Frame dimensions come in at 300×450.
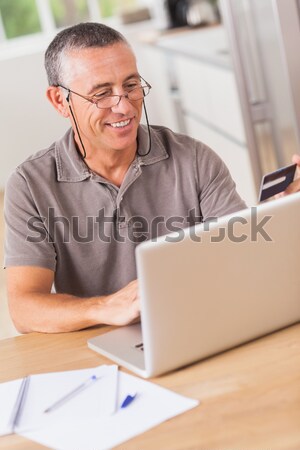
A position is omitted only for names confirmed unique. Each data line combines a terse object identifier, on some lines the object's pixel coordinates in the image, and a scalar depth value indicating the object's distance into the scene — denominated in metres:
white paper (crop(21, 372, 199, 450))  1.73
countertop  3.85
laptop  1.80
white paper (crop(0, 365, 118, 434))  1.80
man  2.29
